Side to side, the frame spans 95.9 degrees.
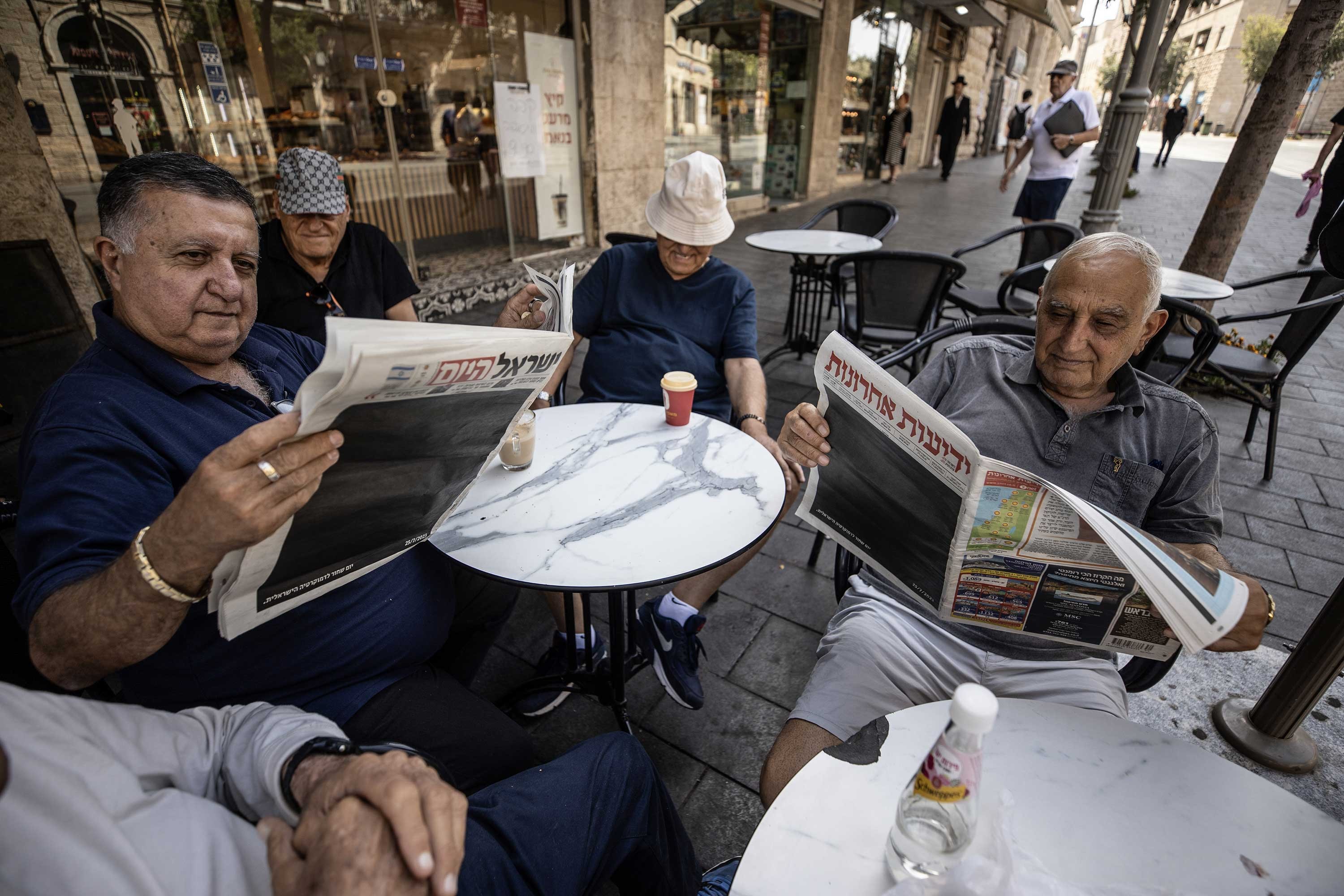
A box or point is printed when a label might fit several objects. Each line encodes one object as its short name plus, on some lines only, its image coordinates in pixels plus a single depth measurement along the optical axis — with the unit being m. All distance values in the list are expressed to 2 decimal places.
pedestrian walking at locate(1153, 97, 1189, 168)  16.16
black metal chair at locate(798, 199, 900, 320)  4.53
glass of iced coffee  1.50
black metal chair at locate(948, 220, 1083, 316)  3.54
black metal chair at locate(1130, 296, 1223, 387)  2.34
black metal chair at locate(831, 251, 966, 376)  3.20
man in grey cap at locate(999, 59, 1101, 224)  5.19
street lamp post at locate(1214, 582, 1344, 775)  1.47
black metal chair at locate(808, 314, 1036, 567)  2.18
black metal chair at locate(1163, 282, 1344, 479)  2.63
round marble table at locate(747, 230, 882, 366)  3.98
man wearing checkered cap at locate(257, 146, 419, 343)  2.07
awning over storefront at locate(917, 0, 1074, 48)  9.62
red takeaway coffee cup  1.73
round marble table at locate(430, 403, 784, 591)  1.25
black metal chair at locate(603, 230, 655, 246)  3.63
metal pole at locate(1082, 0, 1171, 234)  3.70
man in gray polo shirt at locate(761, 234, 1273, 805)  1.24
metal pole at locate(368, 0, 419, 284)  4.43
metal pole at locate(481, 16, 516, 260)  5.02
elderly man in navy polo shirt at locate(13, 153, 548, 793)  0.82
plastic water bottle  0.64
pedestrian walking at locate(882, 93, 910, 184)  13.20
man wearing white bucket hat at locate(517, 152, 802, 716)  2.14
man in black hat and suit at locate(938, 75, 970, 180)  13.65
